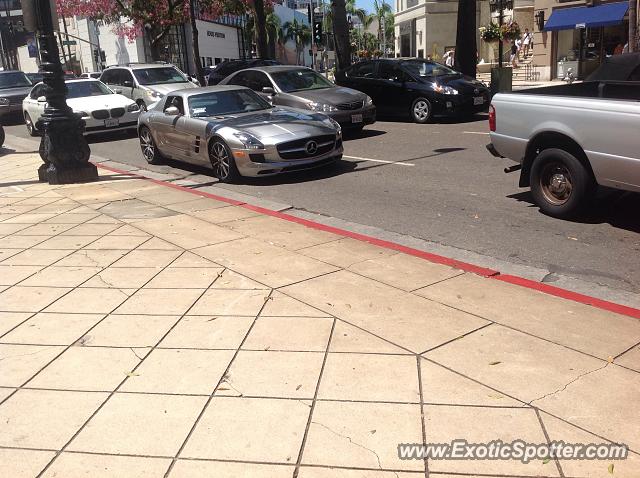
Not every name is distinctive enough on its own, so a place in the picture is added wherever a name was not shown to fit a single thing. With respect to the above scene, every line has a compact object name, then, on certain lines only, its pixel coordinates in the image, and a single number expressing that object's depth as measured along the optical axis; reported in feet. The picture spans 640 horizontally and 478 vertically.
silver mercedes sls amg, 30.12
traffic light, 114.11
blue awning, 82.33
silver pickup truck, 19.04
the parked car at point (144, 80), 58.80
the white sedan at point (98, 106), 50.90
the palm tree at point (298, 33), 293.14
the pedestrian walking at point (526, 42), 112.98
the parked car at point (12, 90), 70.90
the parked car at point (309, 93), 43.14
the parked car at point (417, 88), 49.39
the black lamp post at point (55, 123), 29.55
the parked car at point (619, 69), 23.24
